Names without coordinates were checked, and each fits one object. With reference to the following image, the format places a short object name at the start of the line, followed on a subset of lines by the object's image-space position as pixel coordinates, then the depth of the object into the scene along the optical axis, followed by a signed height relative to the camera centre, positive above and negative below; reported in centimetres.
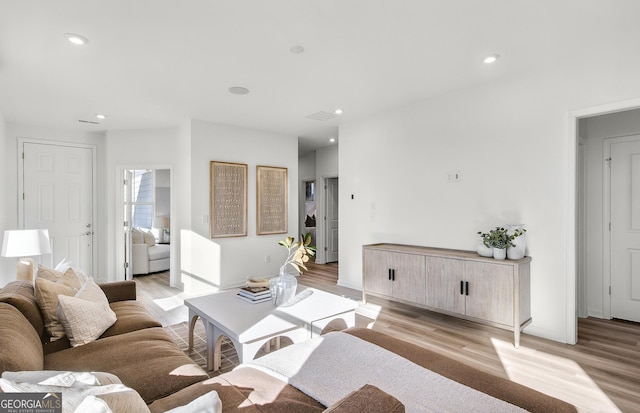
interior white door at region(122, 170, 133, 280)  567 -40
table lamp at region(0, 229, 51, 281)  327 -36
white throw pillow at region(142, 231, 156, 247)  668 -64
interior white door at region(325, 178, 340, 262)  753 -28
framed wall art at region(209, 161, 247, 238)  512 +11
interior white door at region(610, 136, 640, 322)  359 -28
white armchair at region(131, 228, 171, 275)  628 -91
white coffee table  224 -84
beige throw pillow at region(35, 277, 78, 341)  205 -61
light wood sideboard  306 -81
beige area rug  265 -126
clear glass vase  278 -69
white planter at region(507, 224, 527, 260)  319 -40
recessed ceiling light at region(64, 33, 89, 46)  253 +129
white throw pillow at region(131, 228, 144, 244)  648 -59
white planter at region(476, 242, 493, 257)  332 -46
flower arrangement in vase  278 -64
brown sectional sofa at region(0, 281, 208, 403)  145 -82
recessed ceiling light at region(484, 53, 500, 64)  296 +132
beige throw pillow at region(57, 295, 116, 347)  202 -70
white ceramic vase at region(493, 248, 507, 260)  321 -47
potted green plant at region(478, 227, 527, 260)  322 -34
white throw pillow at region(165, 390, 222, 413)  88 -53
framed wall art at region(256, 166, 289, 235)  566 +10
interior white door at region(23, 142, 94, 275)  512 +16
